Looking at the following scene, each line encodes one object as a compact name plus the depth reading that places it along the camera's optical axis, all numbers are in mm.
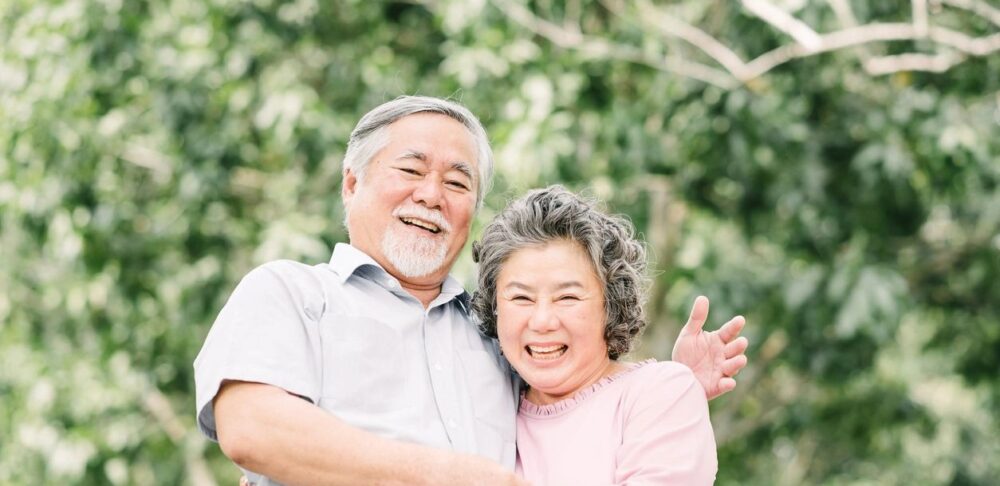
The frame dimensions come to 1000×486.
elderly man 2201
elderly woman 2453
